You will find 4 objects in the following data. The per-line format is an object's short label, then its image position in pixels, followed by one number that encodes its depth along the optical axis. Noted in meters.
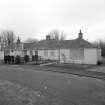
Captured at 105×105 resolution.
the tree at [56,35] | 64.52
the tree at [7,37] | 59.85
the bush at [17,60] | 21.33
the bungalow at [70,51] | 20.00
